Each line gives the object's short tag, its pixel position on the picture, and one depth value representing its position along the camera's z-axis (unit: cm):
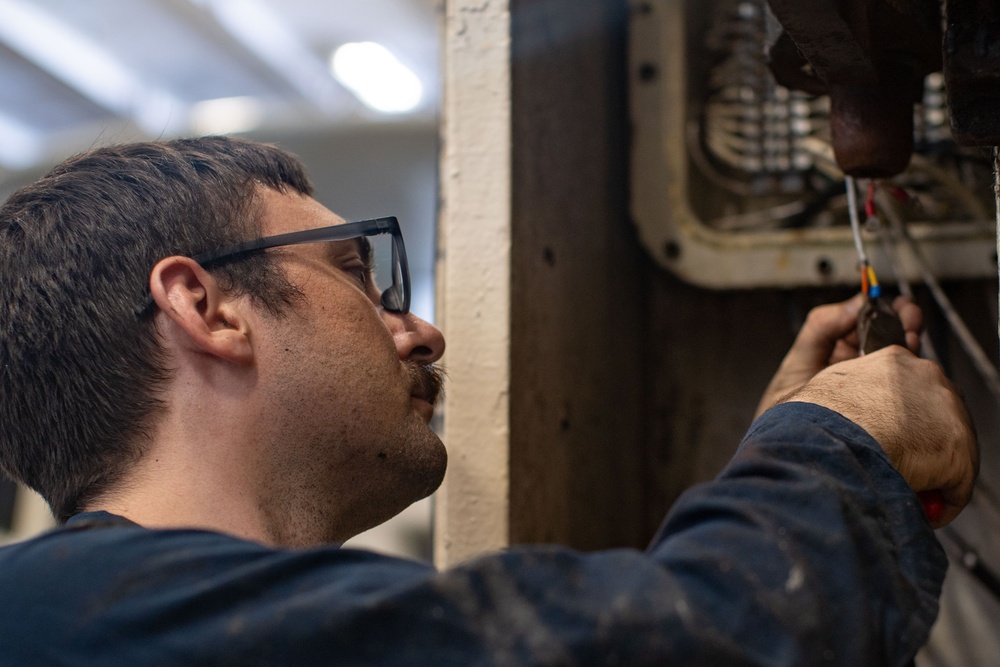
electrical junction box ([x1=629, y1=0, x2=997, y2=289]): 117
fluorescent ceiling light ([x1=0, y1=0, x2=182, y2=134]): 388
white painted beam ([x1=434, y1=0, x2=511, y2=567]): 90
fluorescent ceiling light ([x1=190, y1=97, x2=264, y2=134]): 306
